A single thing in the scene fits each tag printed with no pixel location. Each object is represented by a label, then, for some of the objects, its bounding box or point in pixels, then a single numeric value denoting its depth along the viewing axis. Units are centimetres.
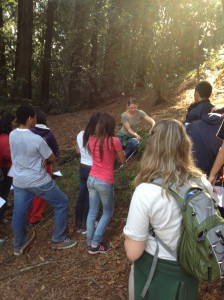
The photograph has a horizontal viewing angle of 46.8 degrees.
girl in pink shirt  322
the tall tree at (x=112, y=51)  1003
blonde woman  165
